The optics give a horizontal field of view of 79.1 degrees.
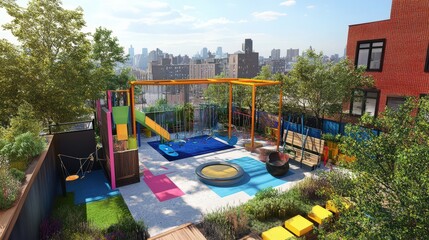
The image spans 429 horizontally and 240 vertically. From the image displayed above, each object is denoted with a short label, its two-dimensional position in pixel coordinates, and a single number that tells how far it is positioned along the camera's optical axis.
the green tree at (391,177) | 3.28
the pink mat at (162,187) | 10.47
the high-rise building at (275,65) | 196.98
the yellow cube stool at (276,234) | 7.03
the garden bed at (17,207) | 4.39
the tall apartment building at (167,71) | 146.25
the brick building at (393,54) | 14.72
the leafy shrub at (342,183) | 4.37
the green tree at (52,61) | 11.64
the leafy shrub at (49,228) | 6.86
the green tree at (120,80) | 22.23
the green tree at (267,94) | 18.30
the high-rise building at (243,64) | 129.50
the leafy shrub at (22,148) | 6.87
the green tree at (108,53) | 21.69
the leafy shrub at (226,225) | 7.43
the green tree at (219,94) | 21.86
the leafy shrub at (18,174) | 6.01
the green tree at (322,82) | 14.82
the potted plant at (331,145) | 13.77
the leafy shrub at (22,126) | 7.89
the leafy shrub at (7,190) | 4.87
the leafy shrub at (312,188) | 9.81
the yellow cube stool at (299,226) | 7.32
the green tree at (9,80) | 10.84
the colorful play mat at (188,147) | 15.08
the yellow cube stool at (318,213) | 8.00
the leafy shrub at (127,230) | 7.04
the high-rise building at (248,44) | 167.75
